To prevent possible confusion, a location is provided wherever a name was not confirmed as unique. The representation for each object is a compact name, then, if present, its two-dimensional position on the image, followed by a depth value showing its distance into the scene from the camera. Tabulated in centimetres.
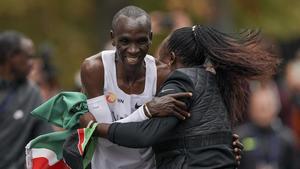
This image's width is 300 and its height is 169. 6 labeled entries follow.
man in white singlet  1469
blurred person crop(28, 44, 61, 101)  2550
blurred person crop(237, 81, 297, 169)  2504
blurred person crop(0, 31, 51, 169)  1955
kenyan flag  1584
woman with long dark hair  1409
